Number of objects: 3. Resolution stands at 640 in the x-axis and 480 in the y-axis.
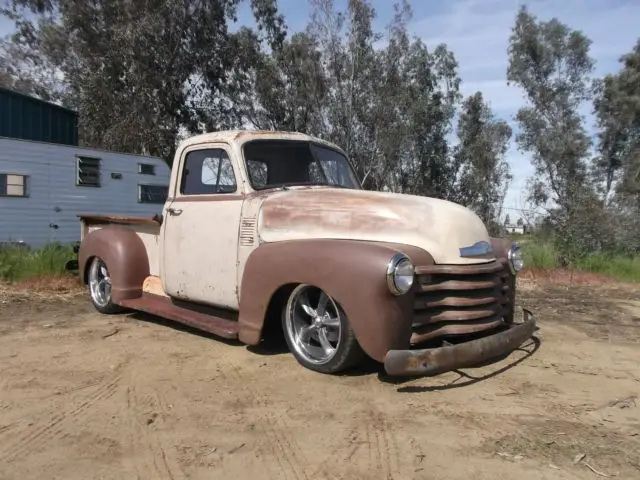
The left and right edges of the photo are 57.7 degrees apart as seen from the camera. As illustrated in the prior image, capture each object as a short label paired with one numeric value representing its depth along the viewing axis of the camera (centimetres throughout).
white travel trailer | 1170
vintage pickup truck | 391
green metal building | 1694
